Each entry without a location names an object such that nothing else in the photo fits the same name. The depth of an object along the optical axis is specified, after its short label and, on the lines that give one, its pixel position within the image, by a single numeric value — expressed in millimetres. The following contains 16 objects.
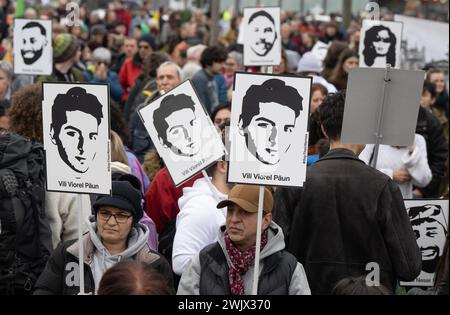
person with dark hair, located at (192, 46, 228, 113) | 23597
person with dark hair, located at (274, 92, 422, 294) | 10778
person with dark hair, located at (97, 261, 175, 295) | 8318
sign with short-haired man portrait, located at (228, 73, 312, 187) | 10374
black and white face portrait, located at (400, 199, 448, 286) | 13749
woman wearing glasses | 10374
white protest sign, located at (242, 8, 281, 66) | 22089
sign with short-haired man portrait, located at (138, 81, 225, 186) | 11806
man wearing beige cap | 9833
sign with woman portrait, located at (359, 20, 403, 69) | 19804
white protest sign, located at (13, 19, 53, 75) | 21388
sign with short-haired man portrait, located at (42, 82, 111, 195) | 10725
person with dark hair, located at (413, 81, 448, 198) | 18247
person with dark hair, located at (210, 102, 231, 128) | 15804
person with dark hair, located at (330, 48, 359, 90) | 22059
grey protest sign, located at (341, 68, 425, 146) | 12438
